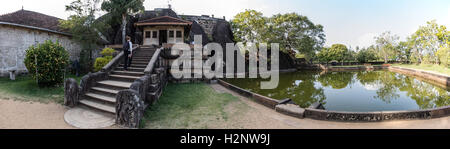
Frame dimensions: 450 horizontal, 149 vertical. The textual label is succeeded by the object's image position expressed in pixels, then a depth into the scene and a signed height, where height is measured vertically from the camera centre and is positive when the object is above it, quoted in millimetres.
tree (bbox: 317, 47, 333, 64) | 43994 +2487
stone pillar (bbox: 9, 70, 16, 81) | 9716 -463
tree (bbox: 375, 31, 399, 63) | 44312 +4798
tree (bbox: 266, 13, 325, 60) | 28078 +5041
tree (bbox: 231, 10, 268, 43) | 24297 +5174
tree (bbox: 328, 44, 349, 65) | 43219 +3131
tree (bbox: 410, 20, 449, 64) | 29625 +4640
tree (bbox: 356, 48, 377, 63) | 46162 +2562
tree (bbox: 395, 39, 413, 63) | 44300 +3541
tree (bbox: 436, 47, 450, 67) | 22892 +1414
